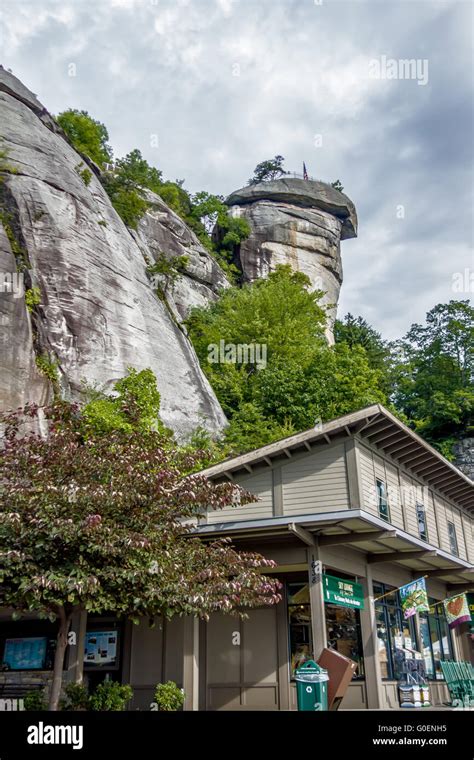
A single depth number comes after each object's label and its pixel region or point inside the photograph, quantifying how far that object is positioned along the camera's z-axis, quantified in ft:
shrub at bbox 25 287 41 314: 84.69
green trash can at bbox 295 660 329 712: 37.65
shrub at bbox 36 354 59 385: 79.82
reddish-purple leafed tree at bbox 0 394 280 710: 34.83
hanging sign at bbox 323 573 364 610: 44.60
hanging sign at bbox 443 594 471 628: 61.41
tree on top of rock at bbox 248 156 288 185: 216.74
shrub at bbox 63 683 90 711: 41.04
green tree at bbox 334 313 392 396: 151.94
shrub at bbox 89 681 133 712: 40.22
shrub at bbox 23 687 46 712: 41.08
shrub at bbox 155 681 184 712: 42.42
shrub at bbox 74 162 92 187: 105.01
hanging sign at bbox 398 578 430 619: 52.60
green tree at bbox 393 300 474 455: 138.62
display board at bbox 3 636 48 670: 49.24
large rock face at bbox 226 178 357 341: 174.09
